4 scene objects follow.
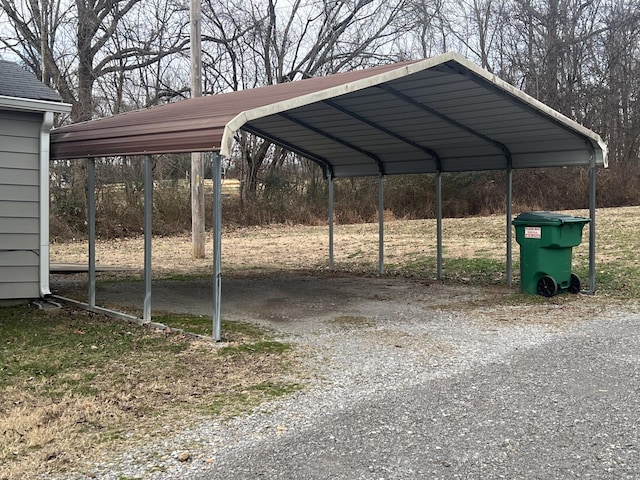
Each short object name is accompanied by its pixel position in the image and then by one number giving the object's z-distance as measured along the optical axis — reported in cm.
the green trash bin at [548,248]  815
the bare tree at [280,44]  2355
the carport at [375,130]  611
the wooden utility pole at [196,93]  1255
